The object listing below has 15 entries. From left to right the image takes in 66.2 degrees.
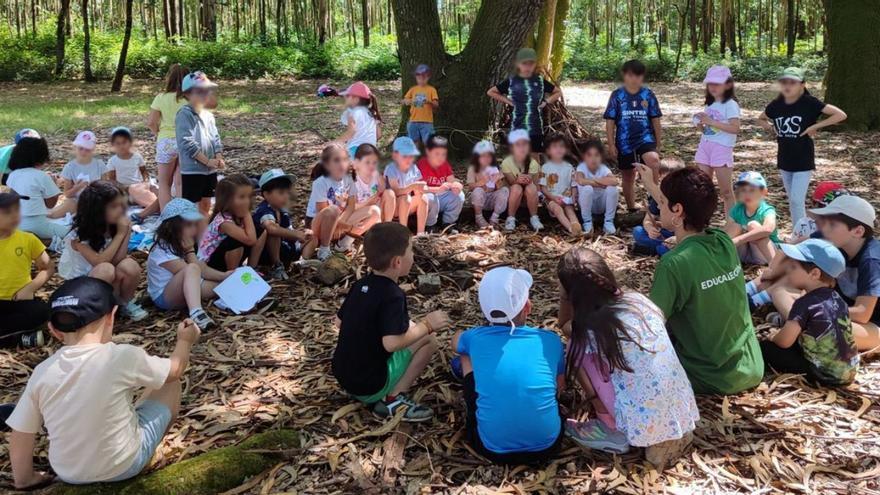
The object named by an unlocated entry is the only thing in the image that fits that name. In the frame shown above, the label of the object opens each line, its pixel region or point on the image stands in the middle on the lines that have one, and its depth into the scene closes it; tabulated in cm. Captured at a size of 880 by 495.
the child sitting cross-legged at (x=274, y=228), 580
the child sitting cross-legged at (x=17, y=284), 464
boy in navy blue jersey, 707
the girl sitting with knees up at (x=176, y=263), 497
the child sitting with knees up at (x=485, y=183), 708
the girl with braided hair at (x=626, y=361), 321
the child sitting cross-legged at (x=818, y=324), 385
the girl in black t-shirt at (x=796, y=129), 638
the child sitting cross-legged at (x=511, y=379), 321
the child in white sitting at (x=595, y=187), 696
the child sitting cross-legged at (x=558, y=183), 706
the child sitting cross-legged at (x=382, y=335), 364
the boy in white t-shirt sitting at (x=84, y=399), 284
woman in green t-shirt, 359
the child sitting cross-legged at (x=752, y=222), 560
